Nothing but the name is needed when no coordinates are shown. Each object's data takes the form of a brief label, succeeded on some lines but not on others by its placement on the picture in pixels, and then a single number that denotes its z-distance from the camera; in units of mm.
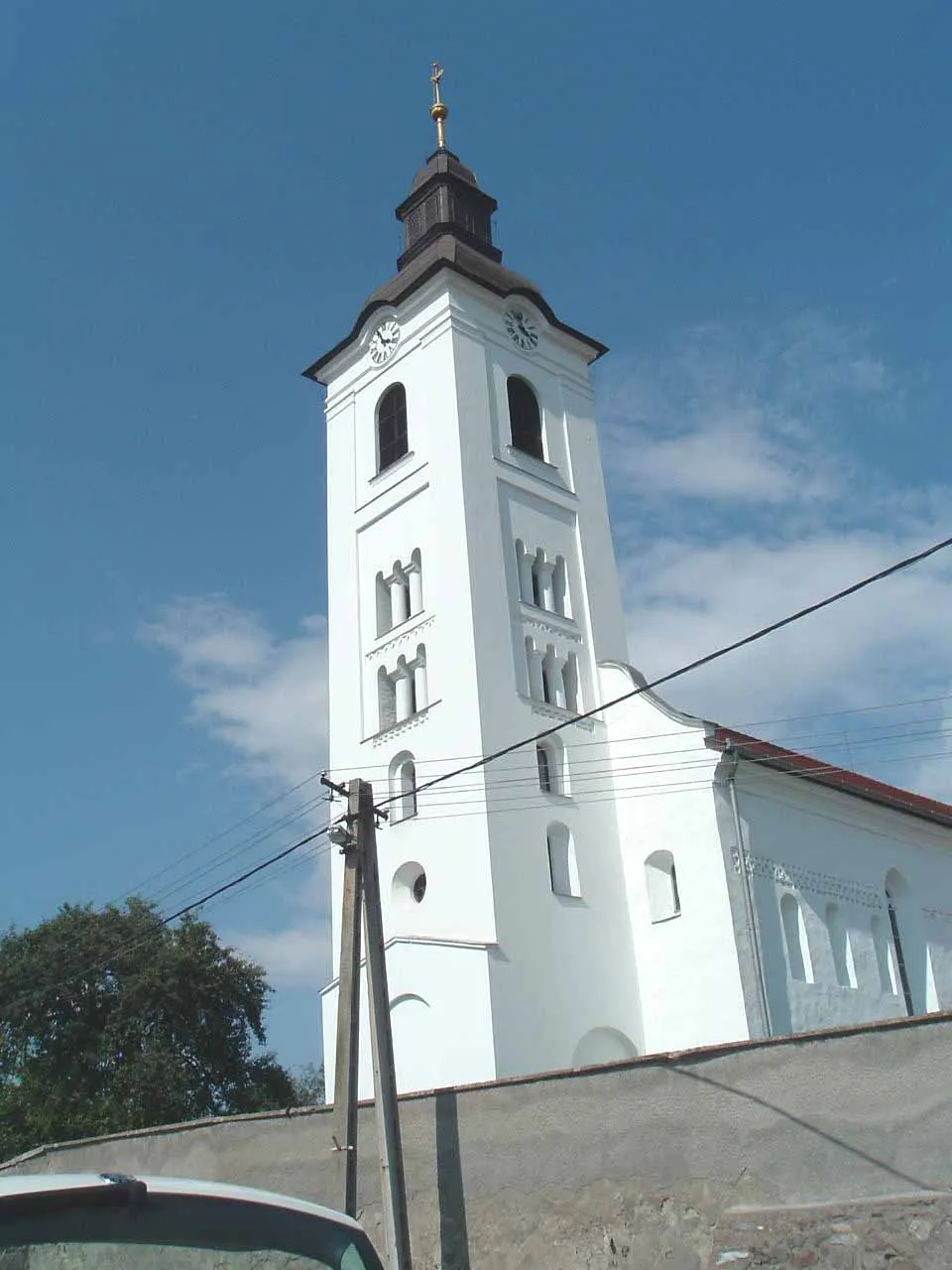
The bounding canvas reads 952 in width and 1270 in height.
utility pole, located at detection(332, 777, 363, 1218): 14405
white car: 3770
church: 23203
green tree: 35875
